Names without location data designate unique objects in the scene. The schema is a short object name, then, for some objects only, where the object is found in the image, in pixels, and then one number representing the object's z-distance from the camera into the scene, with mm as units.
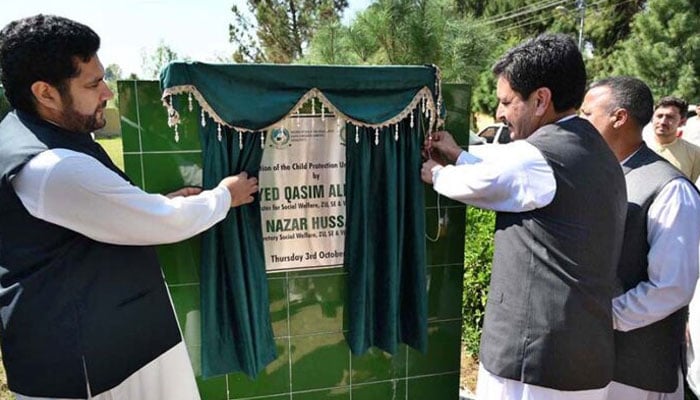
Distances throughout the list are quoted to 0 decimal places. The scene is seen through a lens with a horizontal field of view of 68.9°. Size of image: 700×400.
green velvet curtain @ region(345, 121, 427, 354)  2236
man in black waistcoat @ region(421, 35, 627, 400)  1657
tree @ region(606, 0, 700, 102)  13977
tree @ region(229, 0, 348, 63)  15500
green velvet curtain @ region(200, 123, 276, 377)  2084
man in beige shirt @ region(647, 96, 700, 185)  4355
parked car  14327
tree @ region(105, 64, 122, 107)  26094
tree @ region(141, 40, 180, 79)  23369
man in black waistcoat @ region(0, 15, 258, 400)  1435
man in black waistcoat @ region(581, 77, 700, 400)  1849
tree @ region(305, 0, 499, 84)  8852
